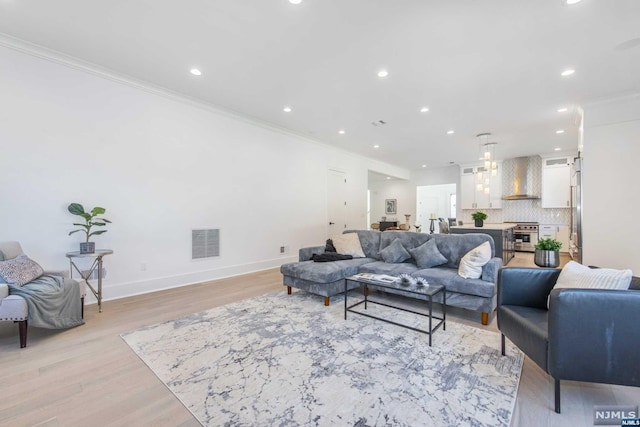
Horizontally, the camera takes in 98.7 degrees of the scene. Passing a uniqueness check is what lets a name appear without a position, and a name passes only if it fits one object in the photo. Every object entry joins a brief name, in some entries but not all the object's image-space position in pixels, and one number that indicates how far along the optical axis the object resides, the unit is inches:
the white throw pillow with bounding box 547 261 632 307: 71.6
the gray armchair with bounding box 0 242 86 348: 91.3
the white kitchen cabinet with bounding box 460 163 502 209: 359.6
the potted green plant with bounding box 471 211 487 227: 245.3
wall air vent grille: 180.5
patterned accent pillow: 97.8
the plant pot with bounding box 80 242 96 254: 126.8
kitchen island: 229.3
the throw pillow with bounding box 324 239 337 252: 179.5
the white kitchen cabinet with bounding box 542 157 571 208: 312.3
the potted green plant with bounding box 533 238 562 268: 193.7
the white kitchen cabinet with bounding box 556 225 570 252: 316.2
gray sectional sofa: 118.8
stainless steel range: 331.6
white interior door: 285.4
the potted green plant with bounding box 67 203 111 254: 127.0
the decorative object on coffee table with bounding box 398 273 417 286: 113.4
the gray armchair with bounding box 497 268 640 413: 59.8
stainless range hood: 336.8
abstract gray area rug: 63.9
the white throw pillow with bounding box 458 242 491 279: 122.6
